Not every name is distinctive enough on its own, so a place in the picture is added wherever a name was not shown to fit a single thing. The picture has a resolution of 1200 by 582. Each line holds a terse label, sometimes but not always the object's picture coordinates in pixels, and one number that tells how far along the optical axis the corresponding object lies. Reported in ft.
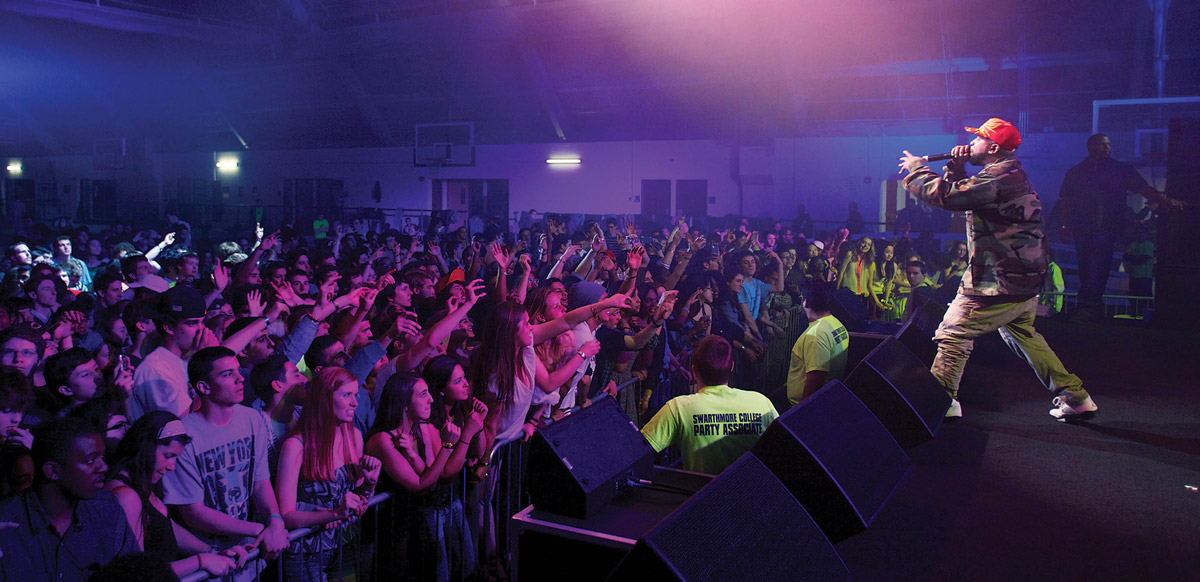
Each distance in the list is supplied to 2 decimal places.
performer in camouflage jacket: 17.30
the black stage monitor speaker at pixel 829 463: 10.05
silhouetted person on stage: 32.55
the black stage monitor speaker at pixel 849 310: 25.07
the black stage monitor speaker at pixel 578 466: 9.34
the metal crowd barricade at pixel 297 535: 7.63
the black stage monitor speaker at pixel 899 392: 14.25
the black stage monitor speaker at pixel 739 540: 6.77
